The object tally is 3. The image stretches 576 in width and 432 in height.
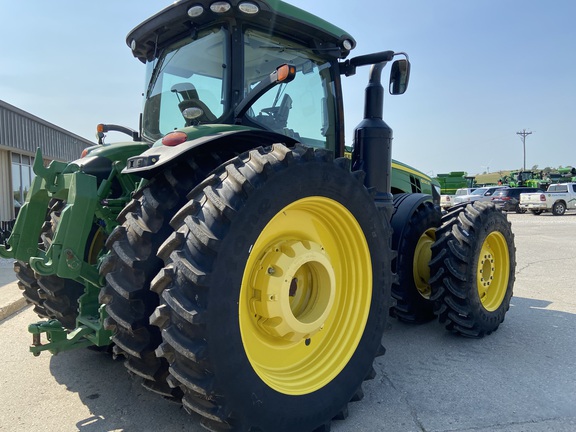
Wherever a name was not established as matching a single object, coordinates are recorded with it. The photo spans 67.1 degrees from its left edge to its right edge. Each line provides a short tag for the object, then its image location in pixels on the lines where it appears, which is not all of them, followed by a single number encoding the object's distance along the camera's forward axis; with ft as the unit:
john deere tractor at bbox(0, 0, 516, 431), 6.30
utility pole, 207.54
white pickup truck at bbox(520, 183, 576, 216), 77.30
